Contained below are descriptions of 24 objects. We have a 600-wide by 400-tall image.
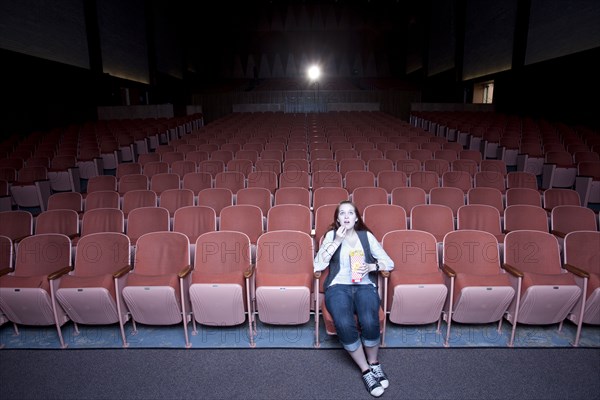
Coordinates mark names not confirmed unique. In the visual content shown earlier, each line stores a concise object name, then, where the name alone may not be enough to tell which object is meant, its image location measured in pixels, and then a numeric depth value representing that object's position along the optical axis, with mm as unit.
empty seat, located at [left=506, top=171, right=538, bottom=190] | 4438
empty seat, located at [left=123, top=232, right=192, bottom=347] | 2451
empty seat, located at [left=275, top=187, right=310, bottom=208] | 3850
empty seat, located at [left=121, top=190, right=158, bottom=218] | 3930
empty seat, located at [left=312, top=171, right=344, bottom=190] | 4512
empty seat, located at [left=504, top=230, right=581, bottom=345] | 2410
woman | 2223
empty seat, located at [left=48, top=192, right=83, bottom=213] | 3910
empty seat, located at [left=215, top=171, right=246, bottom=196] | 4520
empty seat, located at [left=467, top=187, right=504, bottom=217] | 3804
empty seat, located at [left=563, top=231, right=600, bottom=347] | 2450
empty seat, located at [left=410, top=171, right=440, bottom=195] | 4441
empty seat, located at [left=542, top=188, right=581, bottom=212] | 3805
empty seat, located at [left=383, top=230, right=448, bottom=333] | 2430
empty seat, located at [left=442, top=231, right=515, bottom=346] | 2432
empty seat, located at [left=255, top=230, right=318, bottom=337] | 2438
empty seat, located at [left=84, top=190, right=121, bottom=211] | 3945
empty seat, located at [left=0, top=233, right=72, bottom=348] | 2461
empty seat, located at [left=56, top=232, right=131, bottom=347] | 2455
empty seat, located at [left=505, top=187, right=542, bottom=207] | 3814
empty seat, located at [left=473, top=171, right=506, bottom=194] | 4391
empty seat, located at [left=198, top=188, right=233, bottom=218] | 3902
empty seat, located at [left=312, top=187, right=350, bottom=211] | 3852
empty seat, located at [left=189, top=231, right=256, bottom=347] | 2443
